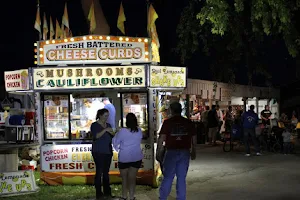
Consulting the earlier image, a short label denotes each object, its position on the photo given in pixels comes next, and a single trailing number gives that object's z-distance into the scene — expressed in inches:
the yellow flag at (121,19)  438.9
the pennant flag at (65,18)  466.3
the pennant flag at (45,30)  506.6
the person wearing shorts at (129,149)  319.6
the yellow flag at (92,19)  425.8
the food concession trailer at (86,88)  398.6
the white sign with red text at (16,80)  412.9
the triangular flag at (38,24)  454.5
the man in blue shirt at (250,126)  597.9
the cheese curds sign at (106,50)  404.2
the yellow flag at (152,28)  416.7
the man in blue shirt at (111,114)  406.0
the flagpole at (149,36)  402.7
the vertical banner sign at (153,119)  405.1
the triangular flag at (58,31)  581.8
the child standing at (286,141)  606.9
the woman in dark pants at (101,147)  339.3
